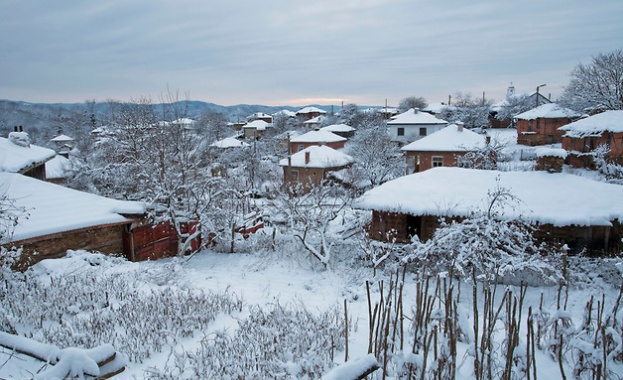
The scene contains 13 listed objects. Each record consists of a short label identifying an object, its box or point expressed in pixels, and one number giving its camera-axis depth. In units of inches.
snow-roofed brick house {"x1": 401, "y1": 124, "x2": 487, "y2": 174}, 1282.8
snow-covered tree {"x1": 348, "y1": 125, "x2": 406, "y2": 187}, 1342.3
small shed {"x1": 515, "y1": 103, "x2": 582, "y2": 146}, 1581.0
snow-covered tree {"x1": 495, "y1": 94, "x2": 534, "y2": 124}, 2212.1
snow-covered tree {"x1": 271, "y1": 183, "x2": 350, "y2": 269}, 587.5
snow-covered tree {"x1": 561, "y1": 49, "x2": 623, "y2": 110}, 1343.5
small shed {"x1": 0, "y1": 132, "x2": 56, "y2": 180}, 567.7
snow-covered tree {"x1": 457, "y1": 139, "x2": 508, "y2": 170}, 1102.3
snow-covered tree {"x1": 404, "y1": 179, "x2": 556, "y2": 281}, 454.9
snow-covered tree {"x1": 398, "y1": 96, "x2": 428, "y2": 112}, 3136.3
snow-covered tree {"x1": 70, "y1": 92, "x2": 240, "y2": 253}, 611.8
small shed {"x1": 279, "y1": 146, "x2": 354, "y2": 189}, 1381.6
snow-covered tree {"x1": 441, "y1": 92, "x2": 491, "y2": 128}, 2223.2
